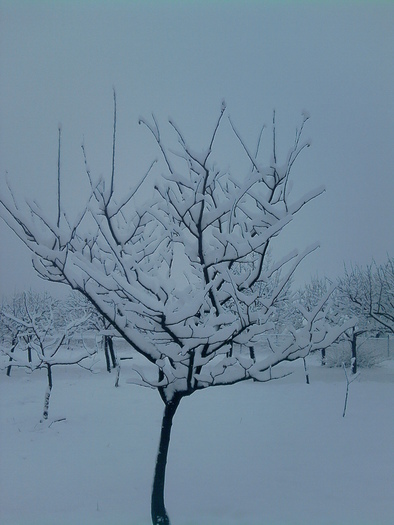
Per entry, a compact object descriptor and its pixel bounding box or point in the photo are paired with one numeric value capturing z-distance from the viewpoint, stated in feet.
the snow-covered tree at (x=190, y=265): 9.77
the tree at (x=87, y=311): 65.16
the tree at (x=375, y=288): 64.80
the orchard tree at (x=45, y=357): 30.58
